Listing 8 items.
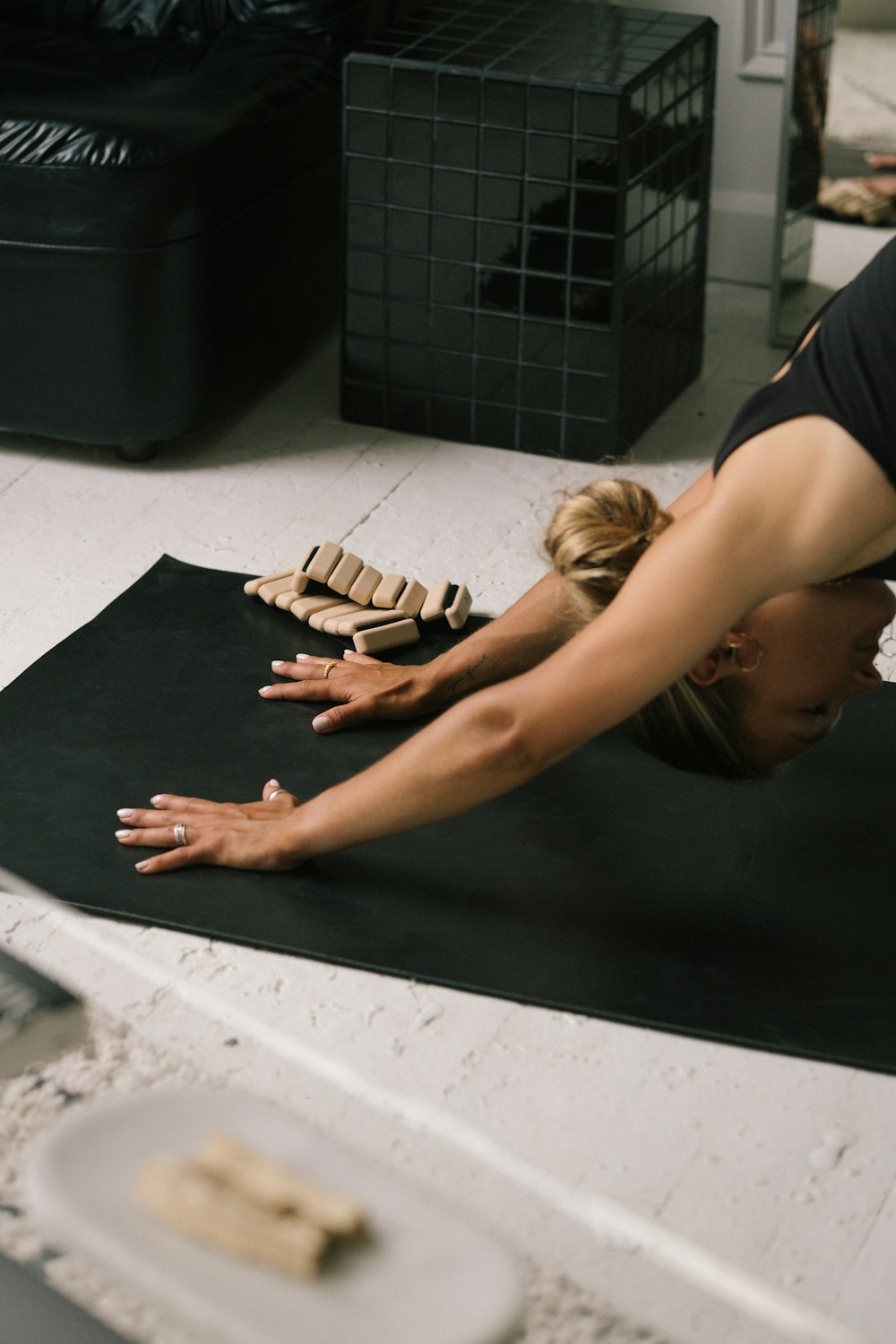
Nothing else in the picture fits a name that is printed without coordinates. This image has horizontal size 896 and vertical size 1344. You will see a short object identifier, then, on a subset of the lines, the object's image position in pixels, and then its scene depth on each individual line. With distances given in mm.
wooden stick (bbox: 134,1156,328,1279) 1021
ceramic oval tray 1002
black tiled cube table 3020
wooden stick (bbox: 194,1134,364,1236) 1054
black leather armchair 2958
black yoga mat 2398
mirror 3314
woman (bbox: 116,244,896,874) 2161
